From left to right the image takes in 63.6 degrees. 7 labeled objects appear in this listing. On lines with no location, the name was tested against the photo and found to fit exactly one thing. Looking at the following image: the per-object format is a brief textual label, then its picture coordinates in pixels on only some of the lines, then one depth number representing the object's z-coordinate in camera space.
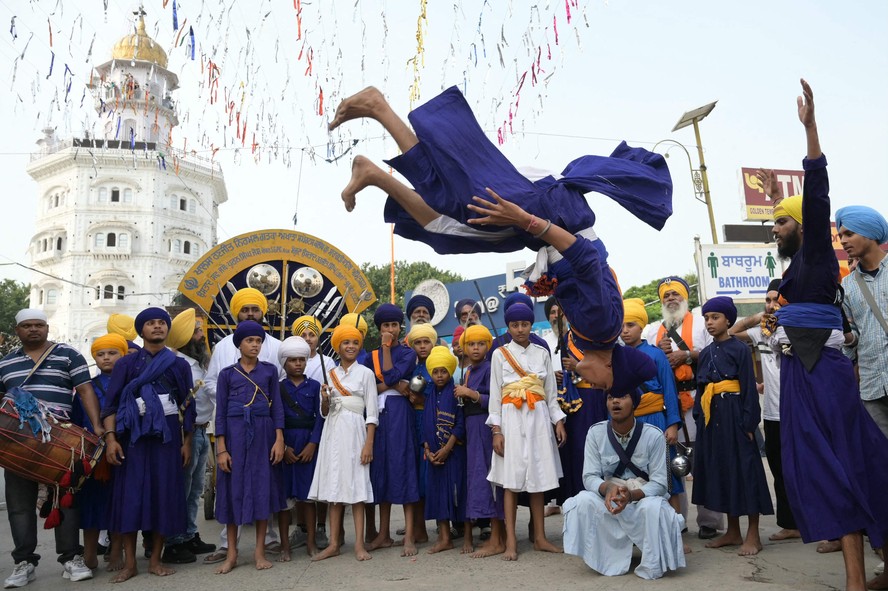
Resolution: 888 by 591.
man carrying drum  4.88
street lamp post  16.77
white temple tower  47.38
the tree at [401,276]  40.03
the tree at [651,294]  39.88
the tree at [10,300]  45.16
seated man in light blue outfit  4.27
